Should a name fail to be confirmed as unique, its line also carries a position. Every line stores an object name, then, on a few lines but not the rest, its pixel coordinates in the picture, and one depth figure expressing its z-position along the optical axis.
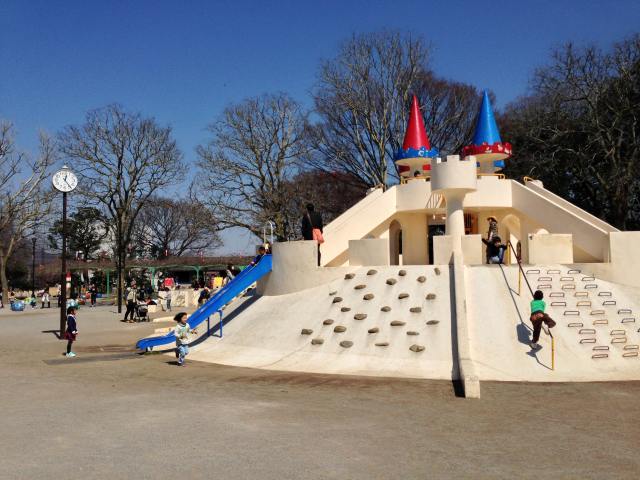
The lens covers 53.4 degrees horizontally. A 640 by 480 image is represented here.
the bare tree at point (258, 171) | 37.53
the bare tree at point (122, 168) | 39.31
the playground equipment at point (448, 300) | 13.15
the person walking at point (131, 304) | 26.12
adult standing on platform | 18.36
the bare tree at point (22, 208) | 41.72
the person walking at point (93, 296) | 40.61
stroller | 26.77
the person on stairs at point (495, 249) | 16.92
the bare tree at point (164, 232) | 63.75
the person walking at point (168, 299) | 32.44
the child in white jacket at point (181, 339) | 14.70
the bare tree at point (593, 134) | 32.44
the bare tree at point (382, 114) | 35.78
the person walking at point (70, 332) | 16.25
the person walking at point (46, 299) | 39.61
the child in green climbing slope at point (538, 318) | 13.06
